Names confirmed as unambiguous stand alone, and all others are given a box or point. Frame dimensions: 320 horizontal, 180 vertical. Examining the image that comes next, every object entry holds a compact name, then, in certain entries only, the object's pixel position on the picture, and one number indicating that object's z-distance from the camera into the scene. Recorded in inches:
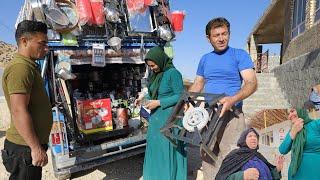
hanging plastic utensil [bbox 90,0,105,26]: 124.8
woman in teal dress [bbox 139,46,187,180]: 95.7
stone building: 213.3
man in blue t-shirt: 74.6
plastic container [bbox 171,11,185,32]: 152.0
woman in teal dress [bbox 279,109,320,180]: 76.6
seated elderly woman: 67.5
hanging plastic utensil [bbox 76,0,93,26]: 121.9
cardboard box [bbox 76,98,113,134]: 125.2
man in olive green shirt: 61.0
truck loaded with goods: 114.6
